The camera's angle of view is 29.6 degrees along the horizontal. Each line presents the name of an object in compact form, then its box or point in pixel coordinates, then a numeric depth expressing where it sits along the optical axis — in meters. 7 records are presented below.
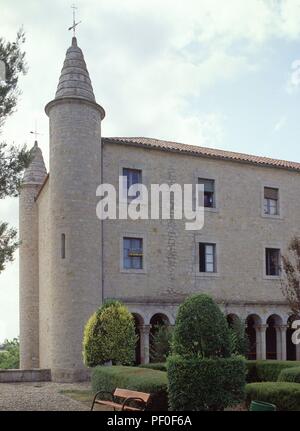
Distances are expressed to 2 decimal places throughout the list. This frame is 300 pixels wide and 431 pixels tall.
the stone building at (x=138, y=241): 22.23
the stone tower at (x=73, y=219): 21.64
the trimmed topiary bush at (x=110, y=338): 18.12
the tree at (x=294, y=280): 20.36
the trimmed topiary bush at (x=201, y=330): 11.97
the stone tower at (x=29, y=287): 28.27
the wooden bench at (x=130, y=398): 11.18
